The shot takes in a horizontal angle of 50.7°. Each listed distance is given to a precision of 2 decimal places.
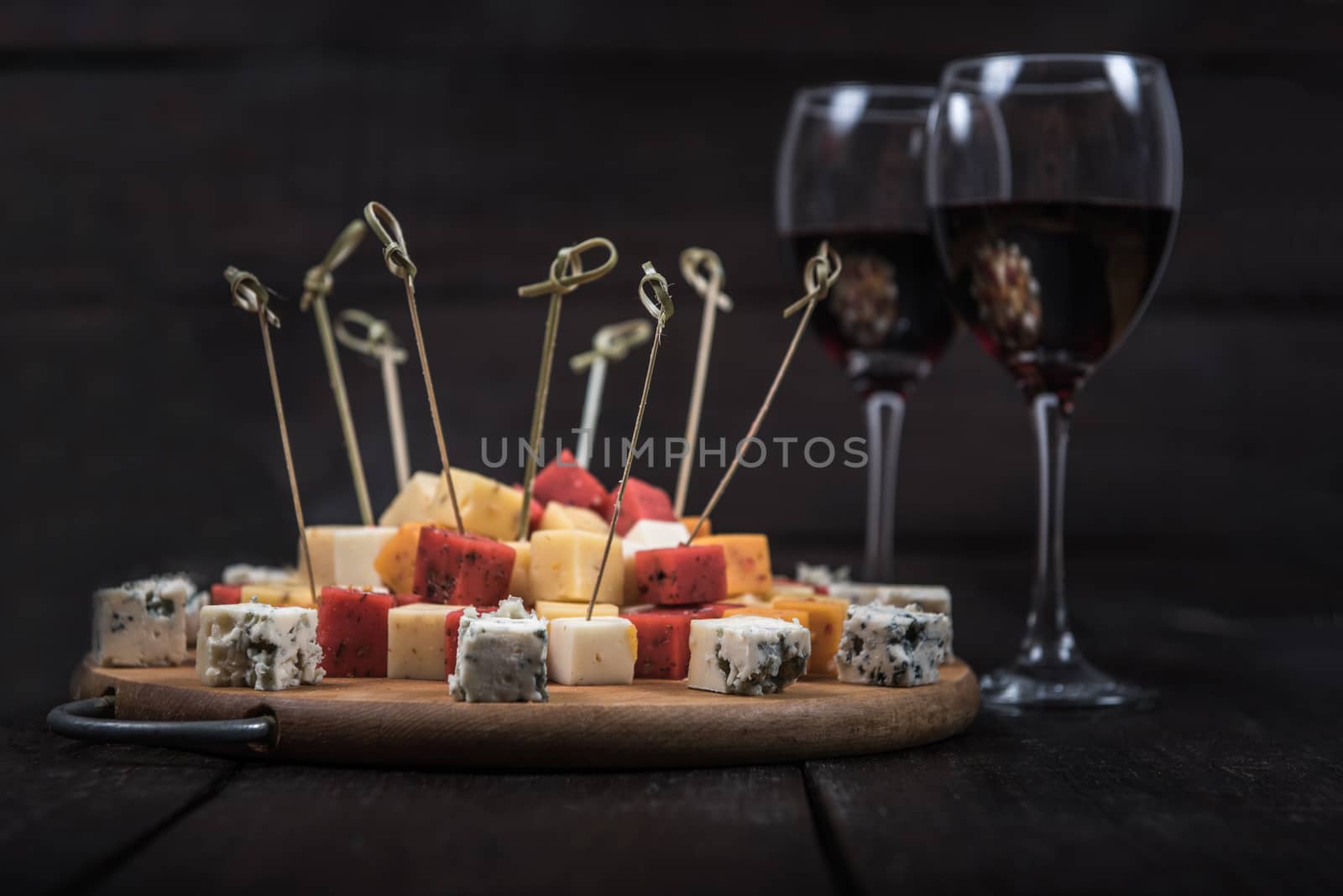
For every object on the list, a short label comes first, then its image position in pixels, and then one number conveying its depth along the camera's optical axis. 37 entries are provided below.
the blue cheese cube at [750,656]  0.93
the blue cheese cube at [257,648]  0.93
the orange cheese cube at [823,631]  1.06
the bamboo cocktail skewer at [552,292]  1.02
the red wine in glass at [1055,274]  1.16
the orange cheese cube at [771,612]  1.03
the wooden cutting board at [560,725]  0.85
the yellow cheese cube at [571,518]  1.18
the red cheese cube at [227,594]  1.11
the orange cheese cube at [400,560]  1.12
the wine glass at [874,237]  1.40
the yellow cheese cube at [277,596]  1.09
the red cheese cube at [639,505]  1.23
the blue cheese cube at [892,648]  0.99
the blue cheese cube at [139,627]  1.03
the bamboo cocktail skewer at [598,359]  1.40
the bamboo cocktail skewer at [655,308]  0.96
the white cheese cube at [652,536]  1.13
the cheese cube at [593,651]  0.95
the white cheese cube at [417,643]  0.99
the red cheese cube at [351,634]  1.01
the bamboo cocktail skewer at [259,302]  1.03
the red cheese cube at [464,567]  1.04
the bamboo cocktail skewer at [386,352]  1.38
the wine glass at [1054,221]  1.16
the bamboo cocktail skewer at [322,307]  1.18
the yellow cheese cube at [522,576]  1.09
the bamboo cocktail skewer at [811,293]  1.06
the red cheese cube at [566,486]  1.26
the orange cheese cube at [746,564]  1.19
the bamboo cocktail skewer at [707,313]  1.30
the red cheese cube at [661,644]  1.01
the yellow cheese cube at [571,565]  1.06
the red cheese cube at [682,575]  1.06
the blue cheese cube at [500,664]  0.88
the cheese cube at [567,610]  1.02
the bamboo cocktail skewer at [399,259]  0.98
